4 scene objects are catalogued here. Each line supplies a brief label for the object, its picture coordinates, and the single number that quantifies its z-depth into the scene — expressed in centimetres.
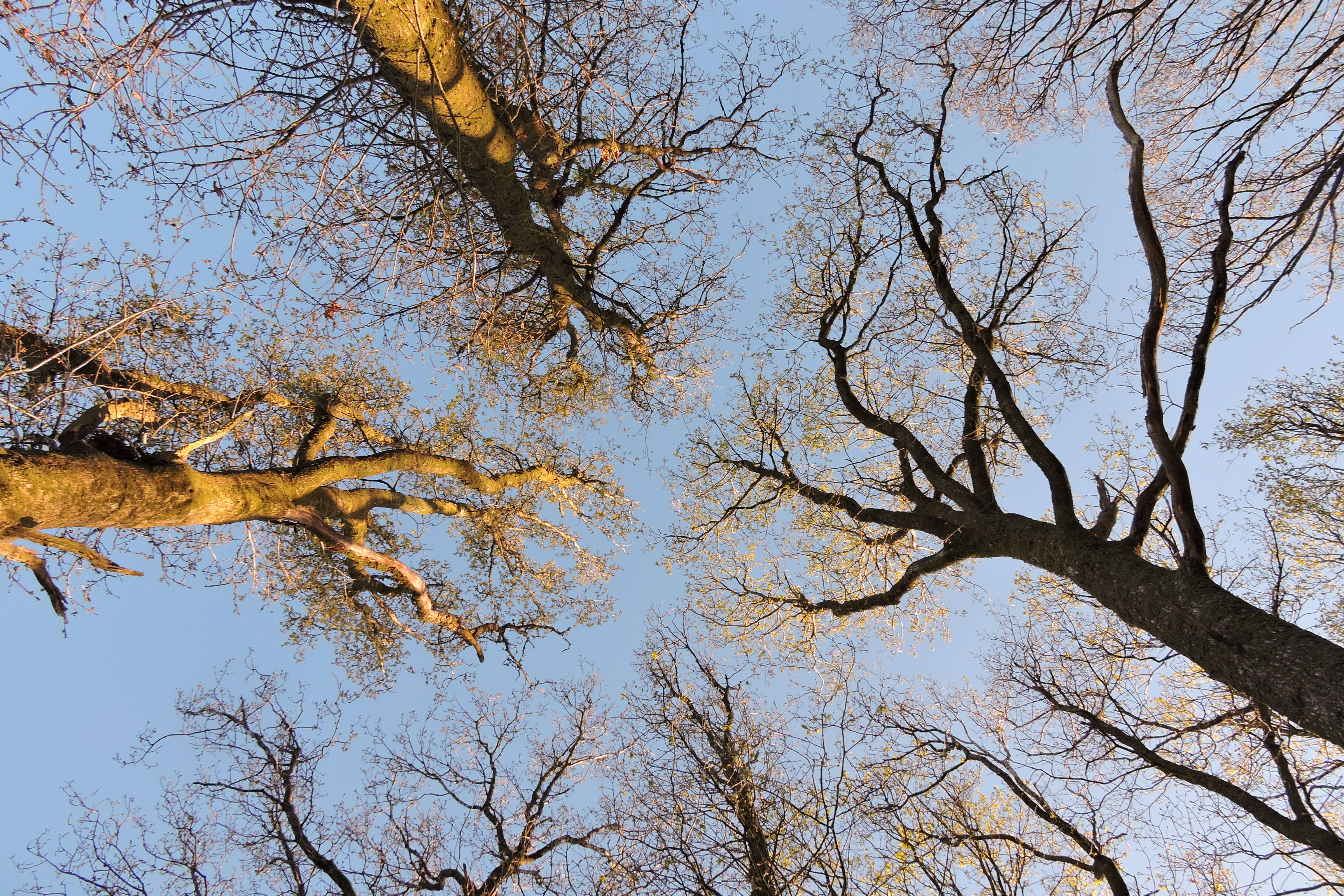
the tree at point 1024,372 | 387
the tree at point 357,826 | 723
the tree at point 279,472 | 390
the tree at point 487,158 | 271
